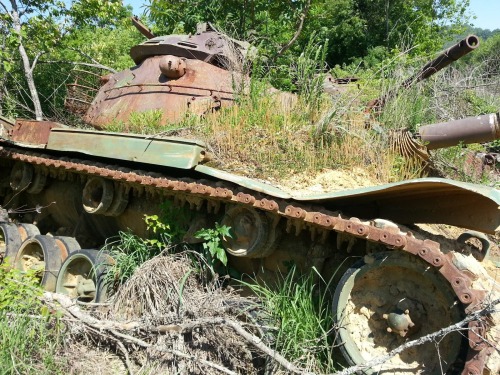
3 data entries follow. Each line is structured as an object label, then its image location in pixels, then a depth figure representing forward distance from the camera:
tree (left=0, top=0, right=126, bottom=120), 10.30
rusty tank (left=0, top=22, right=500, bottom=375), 3.20
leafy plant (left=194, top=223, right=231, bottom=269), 4.23
